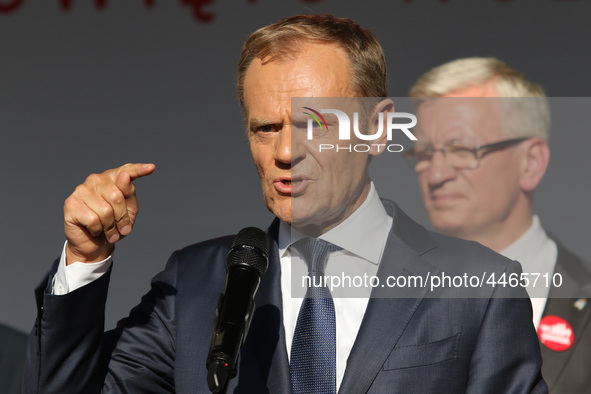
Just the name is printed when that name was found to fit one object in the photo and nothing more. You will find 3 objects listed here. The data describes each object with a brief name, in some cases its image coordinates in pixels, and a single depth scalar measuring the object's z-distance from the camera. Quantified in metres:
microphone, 5.55
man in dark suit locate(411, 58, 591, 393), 5.83
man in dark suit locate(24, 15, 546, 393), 5.79
